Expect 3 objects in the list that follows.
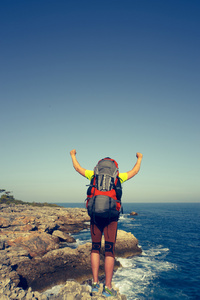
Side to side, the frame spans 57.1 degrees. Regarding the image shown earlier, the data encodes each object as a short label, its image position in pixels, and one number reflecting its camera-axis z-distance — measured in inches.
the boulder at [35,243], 556.7
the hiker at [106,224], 145.4
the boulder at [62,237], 876.0
